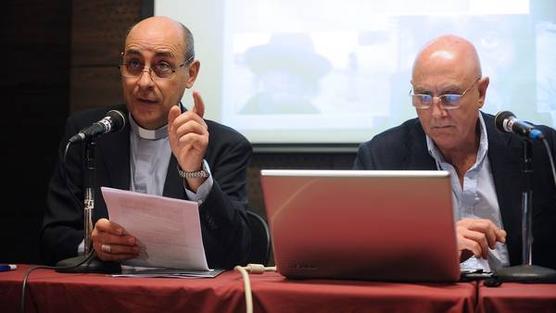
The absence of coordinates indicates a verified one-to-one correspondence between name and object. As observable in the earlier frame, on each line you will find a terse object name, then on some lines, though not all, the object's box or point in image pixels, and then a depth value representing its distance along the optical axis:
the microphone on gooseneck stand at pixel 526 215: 3.37
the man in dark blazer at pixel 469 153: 3.78
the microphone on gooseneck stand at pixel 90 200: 3.54
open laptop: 3.27
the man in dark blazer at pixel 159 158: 3.67
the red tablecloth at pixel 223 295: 3.24
